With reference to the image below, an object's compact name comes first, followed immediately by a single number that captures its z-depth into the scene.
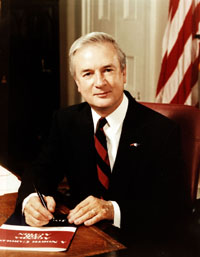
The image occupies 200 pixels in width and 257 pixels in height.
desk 0.95
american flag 3.02
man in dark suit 1.48
